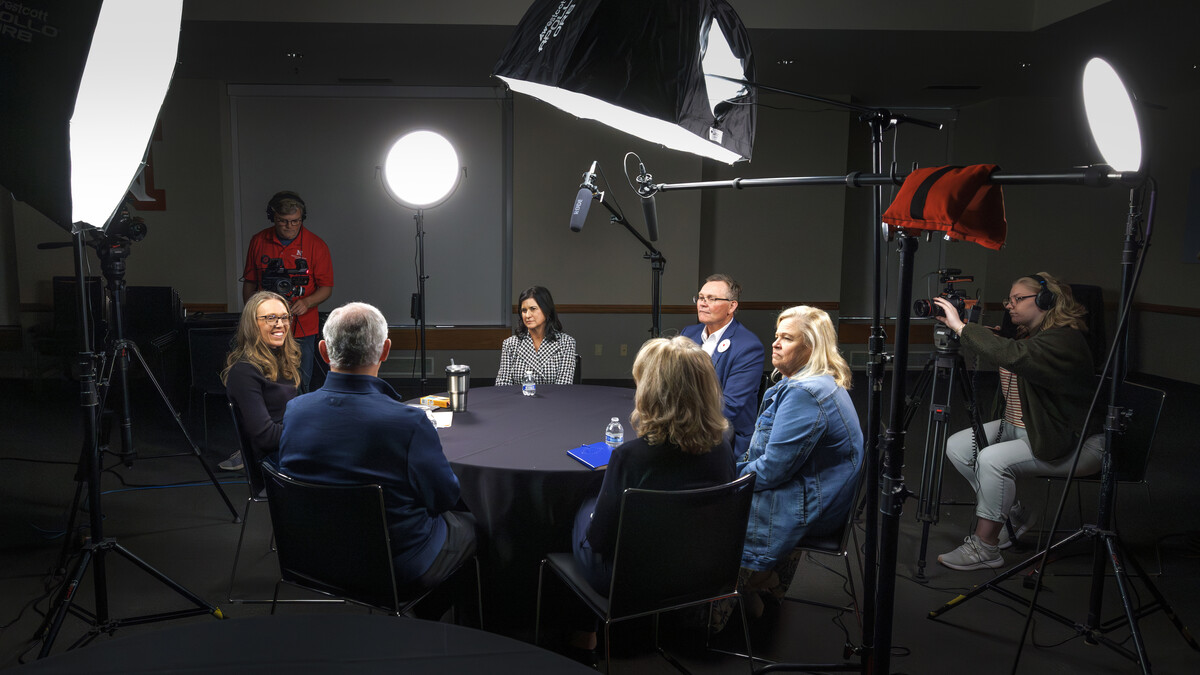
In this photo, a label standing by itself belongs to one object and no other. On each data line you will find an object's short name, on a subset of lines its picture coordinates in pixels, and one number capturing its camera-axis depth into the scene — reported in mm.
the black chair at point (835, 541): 2289
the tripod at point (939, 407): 2938
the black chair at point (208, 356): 4547
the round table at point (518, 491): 2215
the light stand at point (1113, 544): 2014
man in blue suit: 3105
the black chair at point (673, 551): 1790
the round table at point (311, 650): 1090
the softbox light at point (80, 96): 1271
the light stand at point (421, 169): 4406
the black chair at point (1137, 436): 2822
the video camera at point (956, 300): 3008
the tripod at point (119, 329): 3221
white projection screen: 6227
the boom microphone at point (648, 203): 2926
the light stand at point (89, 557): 1996
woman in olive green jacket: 2811
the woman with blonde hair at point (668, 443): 1874
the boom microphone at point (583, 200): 3396
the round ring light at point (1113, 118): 1881
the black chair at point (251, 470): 2584
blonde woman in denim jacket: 2254
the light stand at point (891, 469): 1351
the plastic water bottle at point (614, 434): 2408
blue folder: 2227
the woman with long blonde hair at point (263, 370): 2723
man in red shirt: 4477
